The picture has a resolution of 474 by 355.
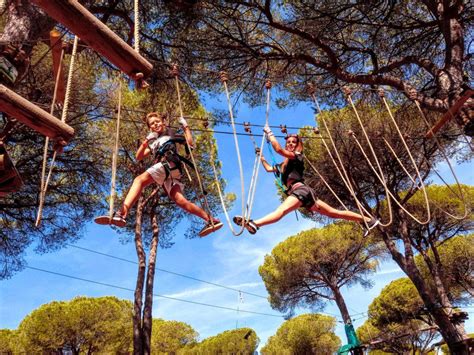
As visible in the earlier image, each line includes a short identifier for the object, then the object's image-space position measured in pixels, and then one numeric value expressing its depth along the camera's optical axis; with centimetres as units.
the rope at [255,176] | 391
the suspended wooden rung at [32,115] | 277
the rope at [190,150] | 384
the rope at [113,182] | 332
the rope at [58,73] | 393
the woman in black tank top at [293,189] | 415
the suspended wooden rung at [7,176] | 350
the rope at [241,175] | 366
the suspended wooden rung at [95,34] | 276
